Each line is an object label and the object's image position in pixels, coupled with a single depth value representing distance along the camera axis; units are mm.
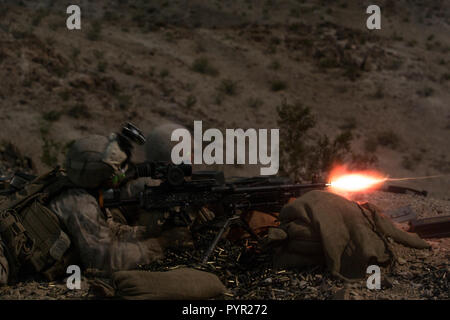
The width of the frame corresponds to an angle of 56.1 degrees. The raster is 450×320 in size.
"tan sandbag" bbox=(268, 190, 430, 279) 4051
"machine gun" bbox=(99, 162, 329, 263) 4457
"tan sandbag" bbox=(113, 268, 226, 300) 3535
